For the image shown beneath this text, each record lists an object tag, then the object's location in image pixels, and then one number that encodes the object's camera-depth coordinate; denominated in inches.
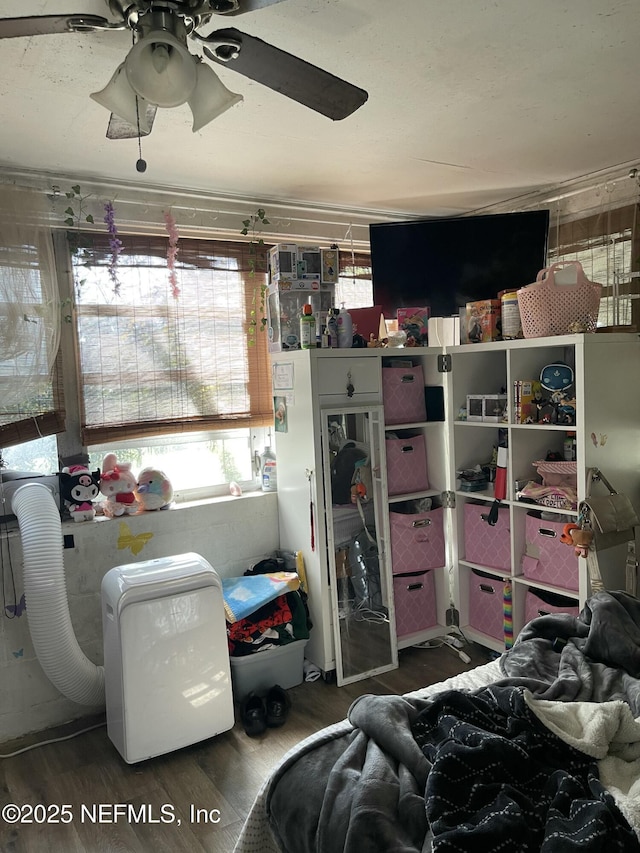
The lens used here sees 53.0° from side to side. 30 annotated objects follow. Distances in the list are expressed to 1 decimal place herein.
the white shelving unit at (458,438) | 108.3
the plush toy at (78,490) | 114.2
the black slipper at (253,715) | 107.7
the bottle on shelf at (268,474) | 135.9
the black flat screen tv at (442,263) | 138.9
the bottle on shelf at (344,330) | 123.2
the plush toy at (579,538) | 103.3
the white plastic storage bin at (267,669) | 115.6
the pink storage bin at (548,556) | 112.7
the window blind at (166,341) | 119.6
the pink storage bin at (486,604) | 128.0
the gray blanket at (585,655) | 71.9
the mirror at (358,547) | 122.9
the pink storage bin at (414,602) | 132.0
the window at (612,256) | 123.6
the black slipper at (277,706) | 109.9
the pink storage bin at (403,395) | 129.2
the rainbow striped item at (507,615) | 123.4
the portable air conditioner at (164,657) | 97.9
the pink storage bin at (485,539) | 125.3
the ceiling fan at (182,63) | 52.2
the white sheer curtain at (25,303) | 105.3
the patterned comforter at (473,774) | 50.9
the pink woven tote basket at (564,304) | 109.1
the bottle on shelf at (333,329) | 123.3
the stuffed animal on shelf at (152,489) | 120.9
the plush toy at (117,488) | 117.3
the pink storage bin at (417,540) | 130.6
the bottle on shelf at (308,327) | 119.5
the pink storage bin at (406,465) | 131.1
